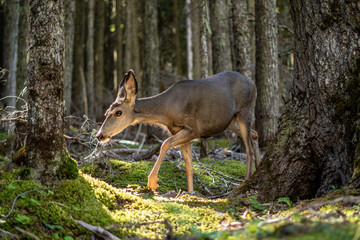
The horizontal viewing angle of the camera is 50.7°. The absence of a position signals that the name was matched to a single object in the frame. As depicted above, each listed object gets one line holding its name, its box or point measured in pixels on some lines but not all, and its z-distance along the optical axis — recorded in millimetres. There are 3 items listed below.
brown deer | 6809
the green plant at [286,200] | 4603
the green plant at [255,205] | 4653
